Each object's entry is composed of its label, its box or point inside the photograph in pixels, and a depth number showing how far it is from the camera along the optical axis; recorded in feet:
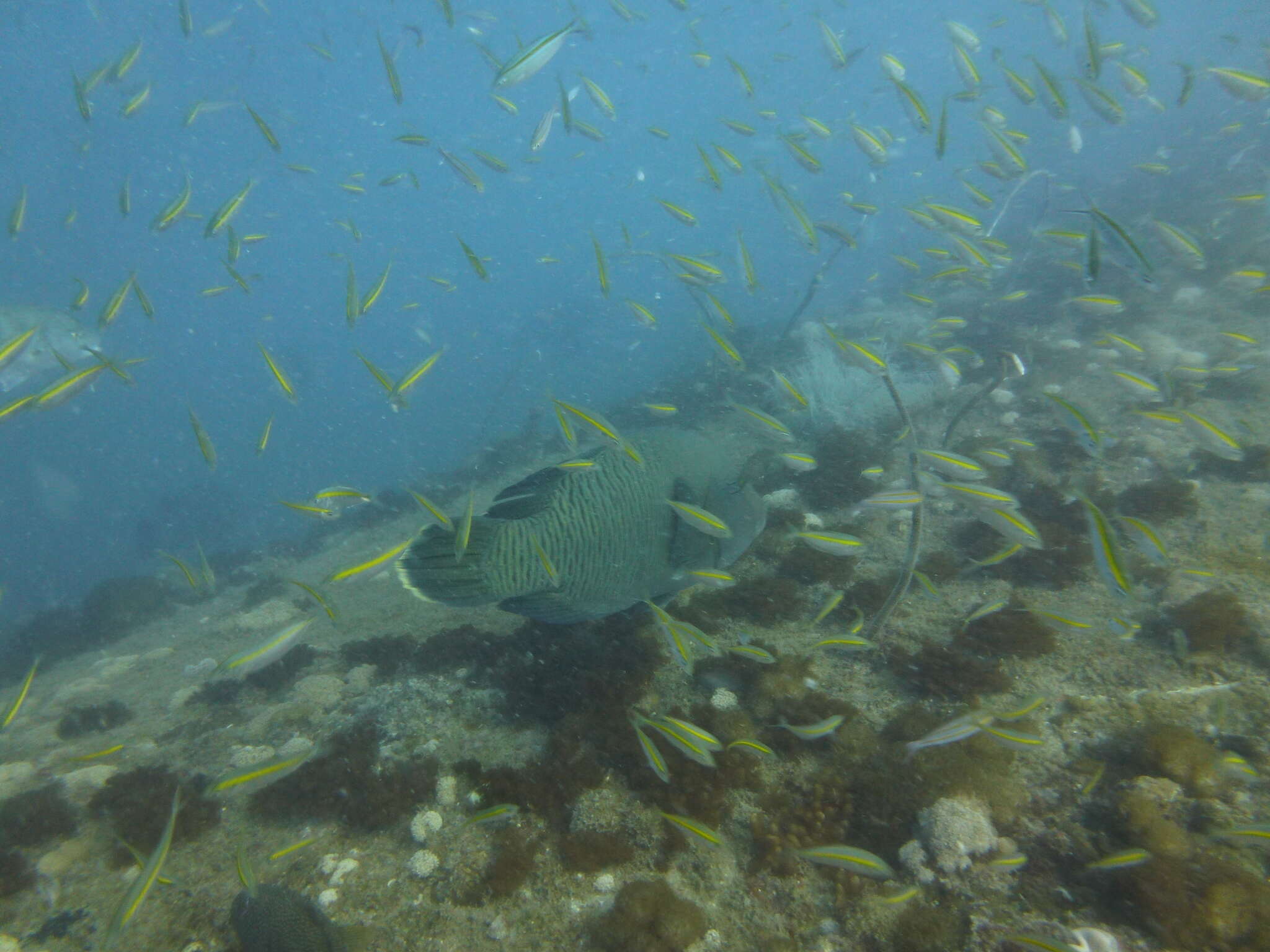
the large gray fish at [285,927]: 7.52
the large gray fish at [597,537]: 10.18
